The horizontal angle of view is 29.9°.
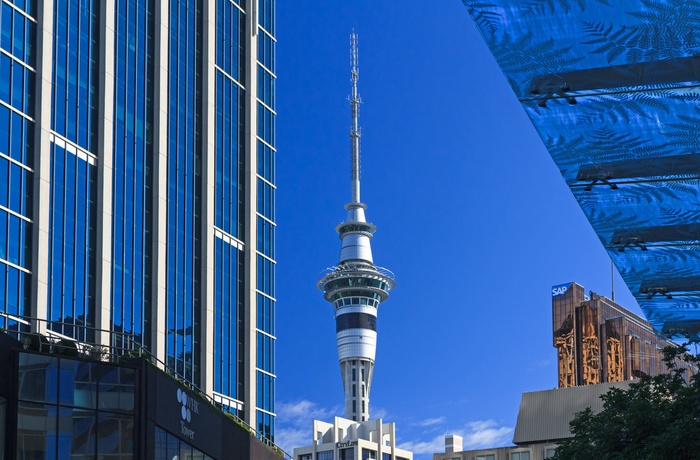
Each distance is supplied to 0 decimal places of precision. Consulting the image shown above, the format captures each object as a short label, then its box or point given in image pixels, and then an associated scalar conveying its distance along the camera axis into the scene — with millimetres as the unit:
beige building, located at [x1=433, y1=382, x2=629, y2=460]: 133225
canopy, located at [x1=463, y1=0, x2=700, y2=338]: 19375
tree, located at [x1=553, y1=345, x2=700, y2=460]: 37281
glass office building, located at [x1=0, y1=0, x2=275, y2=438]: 86125
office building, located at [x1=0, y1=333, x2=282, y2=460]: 45188
